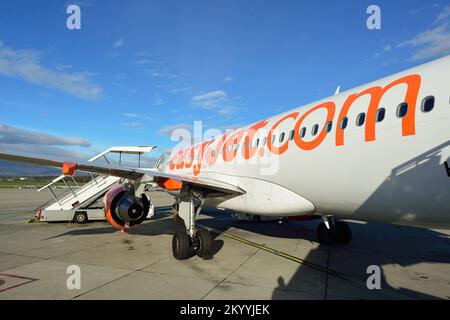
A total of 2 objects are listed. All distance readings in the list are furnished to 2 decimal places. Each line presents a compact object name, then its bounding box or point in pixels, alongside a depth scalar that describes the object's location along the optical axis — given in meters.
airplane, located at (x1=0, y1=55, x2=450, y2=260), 4.82
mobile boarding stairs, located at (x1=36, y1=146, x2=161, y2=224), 15.82
